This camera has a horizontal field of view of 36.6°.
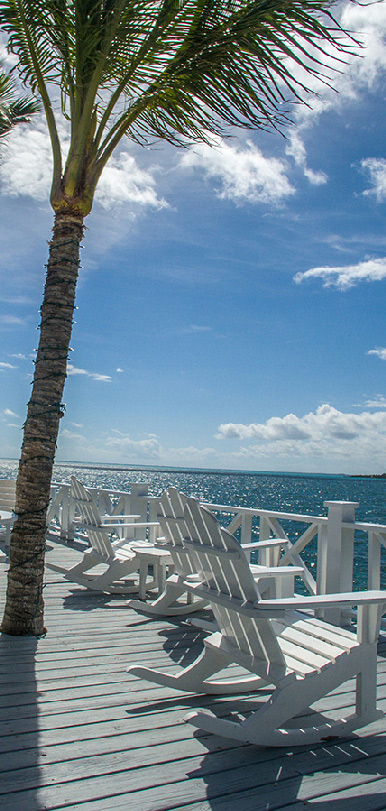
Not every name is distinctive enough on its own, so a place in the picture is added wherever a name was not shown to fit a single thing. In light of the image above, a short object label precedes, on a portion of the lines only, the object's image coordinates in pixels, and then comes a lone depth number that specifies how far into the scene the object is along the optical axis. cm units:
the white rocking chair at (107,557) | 510
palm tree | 387
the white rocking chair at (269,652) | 240
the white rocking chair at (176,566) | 407
